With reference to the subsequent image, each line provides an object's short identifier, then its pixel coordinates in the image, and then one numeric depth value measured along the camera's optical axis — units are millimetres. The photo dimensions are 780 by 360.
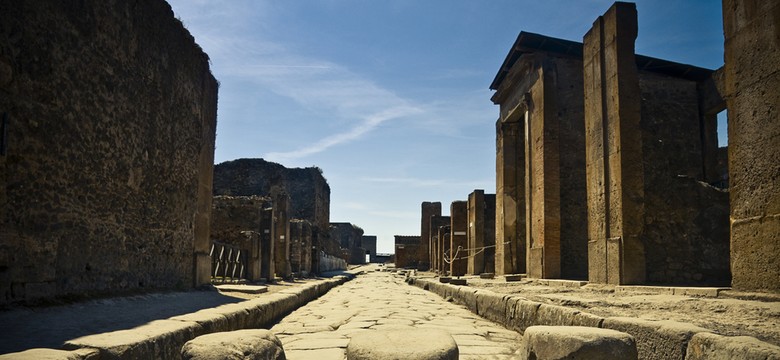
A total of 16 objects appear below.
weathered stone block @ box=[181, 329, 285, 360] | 2994
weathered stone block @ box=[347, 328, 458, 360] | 2883
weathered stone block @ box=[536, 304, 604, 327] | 4467
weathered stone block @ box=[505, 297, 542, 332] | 5777
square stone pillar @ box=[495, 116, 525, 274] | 15586
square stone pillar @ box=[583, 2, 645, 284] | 8617
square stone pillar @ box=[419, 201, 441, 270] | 37000
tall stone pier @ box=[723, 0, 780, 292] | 5227
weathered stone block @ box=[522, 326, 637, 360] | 3232
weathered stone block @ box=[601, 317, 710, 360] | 3283
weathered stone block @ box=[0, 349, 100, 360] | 2712
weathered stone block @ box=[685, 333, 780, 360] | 2572
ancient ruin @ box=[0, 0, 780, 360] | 4078
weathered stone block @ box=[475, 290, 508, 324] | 6866
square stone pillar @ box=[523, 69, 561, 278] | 12633
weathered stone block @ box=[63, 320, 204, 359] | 3168
